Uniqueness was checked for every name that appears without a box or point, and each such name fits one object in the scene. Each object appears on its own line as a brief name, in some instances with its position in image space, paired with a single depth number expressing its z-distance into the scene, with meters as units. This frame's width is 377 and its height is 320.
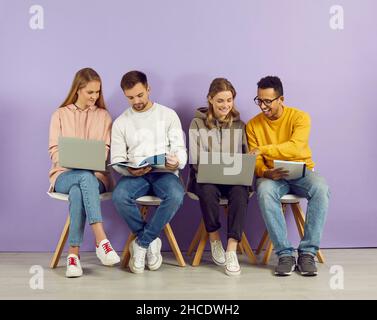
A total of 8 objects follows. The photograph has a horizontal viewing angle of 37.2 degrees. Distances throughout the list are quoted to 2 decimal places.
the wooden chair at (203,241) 2.76
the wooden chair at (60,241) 2.71
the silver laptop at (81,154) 2.58
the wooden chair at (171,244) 2.73
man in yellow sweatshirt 2.59
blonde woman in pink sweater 2.56
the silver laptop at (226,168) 2.62
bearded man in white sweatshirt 2.62
